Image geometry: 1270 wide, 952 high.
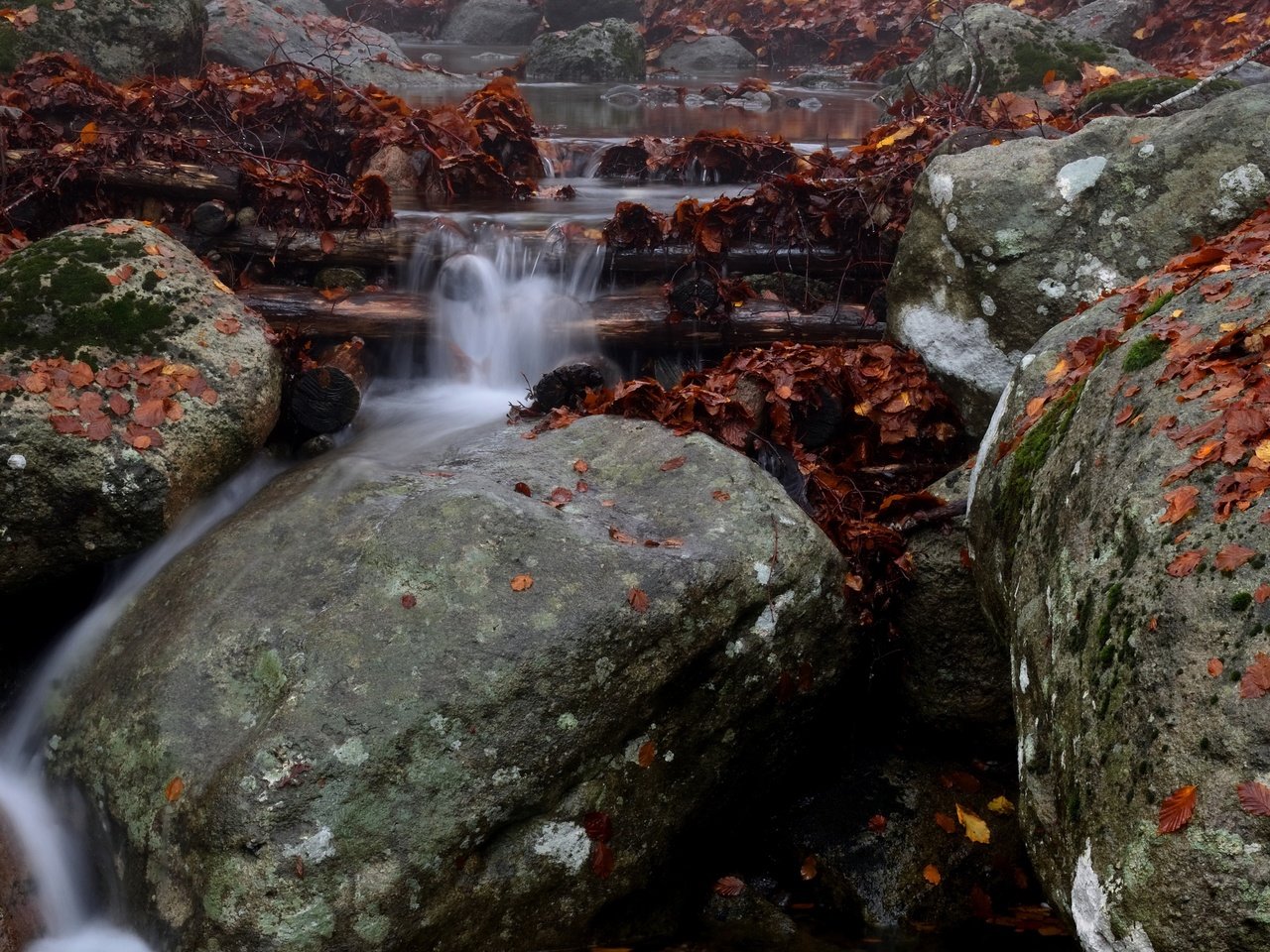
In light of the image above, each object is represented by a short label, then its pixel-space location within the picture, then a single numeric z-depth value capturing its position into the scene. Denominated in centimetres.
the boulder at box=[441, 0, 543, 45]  2370
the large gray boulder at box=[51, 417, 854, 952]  313
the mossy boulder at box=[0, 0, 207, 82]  949
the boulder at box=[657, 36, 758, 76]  2002
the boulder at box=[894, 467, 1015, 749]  434
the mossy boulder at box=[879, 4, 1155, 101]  991
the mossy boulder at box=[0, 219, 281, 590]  406
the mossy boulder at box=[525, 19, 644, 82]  1812
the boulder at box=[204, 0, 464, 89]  1361
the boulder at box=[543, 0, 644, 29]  2320
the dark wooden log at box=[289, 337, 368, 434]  507
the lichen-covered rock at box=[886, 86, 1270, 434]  474
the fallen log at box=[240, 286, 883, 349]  603
